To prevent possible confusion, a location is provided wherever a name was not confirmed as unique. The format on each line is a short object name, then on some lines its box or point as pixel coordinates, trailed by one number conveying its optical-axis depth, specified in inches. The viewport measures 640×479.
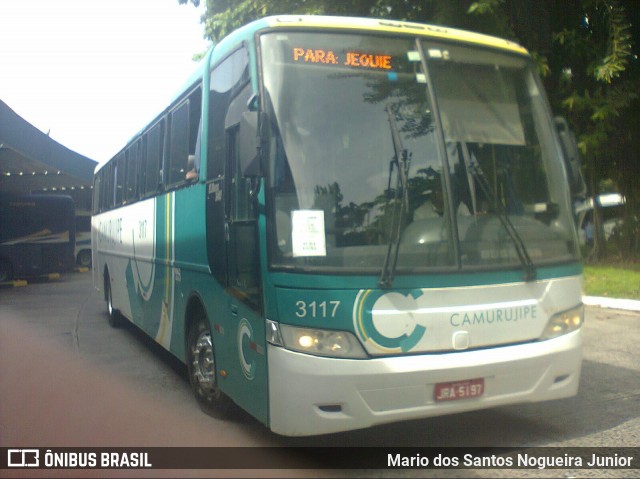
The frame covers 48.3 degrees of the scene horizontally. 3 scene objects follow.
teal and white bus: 177.6
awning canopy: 904.9
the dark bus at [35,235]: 998.4
